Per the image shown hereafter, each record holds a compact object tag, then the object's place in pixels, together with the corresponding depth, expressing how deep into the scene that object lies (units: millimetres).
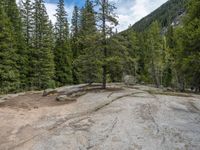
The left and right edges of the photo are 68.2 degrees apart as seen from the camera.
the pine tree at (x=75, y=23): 32707
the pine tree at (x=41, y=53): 21529
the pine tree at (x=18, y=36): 20743
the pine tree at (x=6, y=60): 16142
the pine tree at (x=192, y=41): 11403
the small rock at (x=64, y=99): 10281
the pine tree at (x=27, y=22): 22806
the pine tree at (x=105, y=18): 12901
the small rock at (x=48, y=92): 13048
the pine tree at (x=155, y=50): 25098
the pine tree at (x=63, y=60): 25540
